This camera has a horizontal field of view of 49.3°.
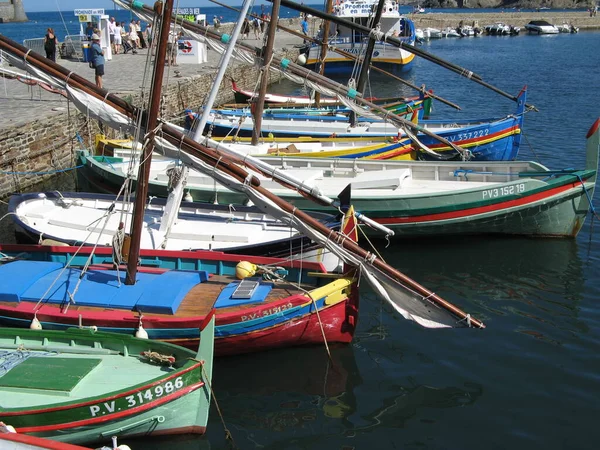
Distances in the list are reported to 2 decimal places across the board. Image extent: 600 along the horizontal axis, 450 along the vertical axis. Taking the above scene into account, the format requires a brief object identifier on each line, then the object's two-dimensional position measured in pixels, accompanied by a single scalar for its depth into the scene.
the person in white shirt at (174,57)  37.83
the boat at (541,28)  94.06
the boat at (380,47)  48.40
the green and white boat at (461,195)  17.14
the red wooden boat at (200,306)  11.38
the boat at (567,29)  96.12
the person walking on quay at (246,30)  49.90
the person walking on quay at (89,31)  33.41
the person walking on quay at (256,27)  52.19
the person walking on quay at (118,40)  42.19
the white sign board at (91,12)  35.76
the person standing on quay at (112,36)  41.47
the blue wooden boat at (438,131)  23.45
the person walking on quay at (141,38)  45.06
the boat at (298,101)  29.53
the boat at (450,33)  94.04
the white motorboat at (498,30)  96.00
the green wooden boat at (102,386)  9.12
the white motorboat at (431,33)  88.15
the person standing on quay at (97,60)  26.45
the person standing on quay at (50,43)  29.89
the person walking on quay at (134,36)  43.32
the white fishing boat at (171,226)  13.83
